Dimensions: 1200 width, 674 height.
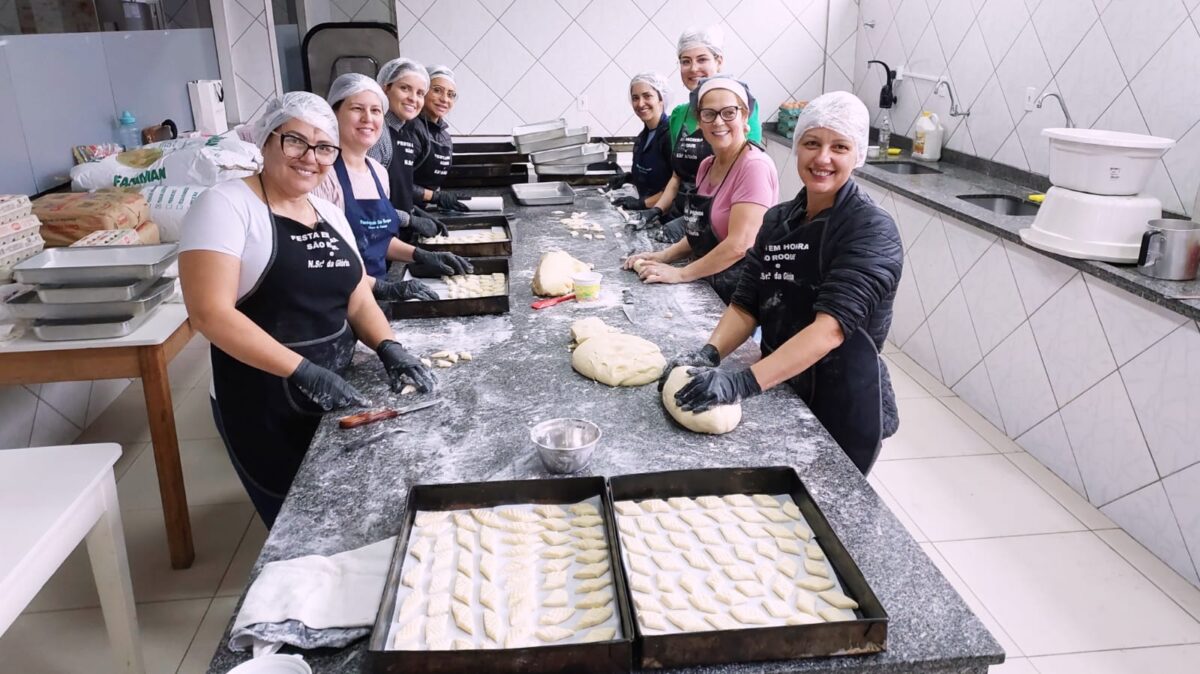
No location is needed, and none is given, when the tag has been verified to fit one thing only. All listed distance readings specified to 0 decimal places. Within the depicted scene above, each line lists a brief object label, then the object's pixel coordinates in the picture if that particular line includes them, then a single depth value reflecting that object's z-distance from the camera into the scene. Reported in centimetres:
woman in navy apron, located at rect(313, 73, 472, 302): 269
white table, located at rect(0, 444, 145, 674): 168
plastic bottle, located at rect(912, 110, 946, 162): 489
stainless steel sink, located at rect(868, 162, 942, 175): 495
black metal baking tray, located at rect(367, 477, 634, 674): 108
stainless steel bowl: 159
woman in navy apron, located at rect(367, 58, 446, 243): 343
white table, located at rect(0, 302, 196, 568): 249
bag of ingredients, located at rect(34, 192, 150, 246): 311
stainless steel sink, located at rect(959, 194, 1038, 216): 405
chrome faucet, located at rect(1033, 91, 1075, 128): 380
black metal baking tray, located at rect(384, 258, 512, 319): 248
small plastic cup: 265
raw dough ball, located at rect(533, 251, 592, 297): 268
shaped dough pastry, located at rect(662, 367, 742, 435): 174
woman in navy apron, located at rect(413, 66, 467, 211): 397
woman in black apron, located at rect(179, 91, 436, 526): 189
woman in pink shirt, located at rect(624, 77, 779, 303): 271
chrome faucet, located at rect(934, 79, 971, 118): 470
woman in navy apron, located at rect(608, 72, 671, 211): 401
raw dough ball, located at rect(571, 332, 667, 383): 201
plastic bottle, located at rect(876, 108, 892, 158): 532
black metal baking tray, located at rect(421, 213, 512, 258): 318
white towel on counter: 115
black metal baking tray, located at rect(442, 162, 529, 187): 468
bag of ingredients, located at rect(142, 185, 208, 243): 368
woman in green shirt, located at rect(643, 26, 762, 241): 373
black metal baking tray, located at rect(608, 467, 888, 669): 110
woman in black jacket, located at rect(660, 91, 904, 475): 181
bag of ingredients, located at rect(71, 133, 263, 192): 366
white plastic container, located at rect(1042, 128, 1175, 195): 274
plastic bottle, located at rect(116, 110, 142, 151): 416
